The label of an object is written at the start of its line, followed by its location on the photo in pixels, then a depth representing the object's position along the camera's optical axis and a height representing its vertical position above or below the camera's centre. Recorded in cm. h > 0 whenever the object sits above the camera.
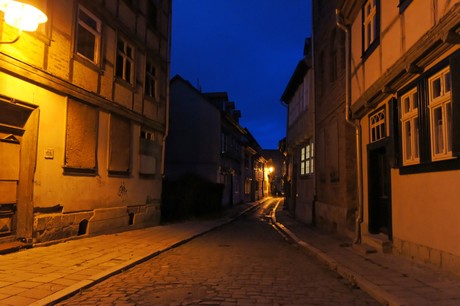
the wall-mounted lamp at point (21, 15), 788 +340
